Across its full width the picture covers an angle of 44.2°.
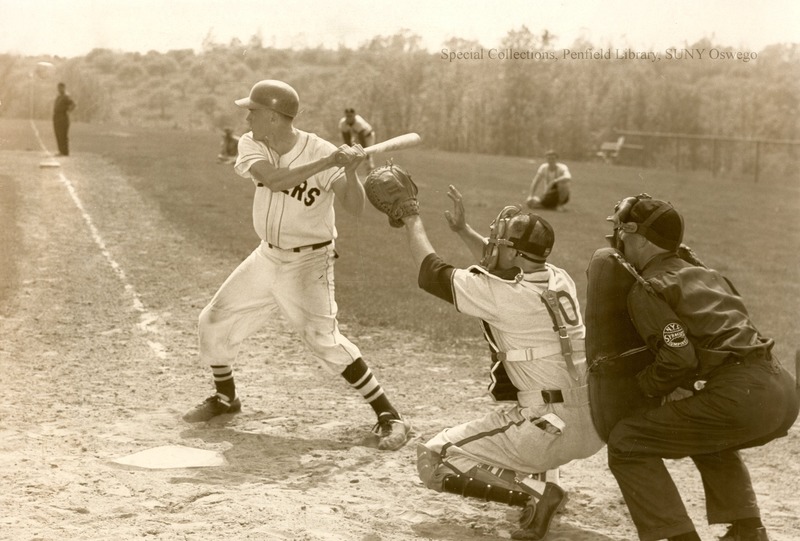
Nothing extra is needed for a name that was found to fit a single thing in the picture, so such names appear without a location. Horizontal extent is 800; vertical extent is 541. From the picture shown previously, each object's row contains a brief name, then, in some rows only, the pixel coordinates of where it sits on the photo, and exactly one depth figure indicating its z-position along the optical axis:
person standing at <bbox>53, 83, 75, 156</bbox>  23.84
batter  6.18
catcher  4.63
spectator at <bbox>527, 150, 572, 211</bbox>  21.41
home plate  5.61
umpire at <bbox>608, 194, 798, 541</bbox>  4.05
